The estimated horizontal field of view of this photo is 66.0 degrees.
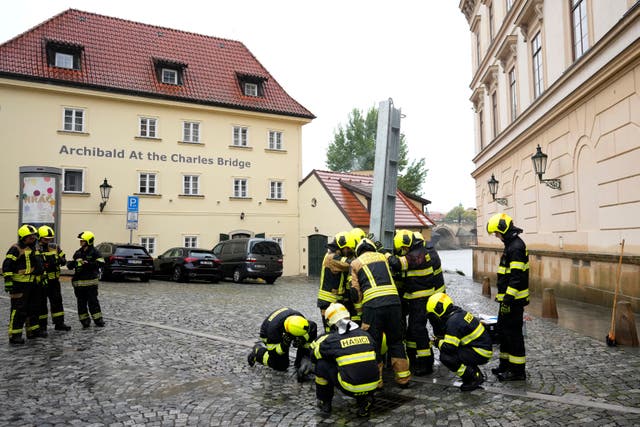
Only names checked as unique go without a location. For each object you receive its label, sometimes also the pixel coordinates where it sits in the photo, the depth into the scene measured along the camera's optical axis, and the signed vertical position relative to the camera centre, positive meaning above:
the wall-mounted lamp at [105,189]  22.12 +2.25
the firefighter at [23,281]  7.90 -0.68
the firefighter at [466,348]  5.57 -1.26
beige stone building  10.14 +2.74
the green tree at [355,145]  55.00 +10.54
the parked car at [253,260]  20.27 -0.90
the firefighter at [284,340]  6.15 -1.30
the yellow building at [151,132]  22.73 +5.46
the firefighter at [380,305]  5.60 -0.77
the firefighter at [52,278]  8.74 -0.70
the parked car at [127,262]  18.41 -0.87
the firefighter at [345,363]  4.75 -1.23
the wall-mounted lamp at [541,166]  14.08 +2.06
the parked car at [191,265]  19.44 -1.07
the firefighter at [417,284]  6.33 -0.60
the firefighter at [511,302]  5.84 -0.77
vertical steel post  6.61 +0.87
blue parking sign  20.31 +1.40
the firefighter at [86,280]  9.09 -0.76
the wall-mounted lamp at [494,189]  19.78 +1.98
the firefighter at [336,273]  6.41 -0.46
